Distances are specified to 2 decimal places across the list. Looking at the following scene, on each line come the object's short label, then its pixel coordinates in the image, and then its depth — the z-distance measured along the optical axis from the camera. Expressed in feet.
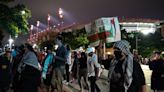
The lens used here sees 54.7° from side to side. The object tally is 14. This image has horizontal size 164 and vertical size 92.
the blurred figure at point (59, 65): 14.76
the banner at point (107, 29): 13.16
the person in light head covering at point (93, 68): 16.47
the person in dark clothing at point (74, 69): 20.34
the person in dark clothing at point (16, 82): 11.93
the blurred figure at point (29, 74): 11.16
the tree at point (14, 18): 46.73
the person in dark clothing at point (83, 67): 17.54
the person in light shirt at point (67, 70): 23.35
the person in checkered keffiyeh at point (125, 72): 7.48
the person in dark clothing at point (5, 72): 12.96
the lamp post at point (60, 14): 154.14
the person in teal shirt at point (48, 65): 14.79
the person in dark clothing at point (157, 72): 14.77
